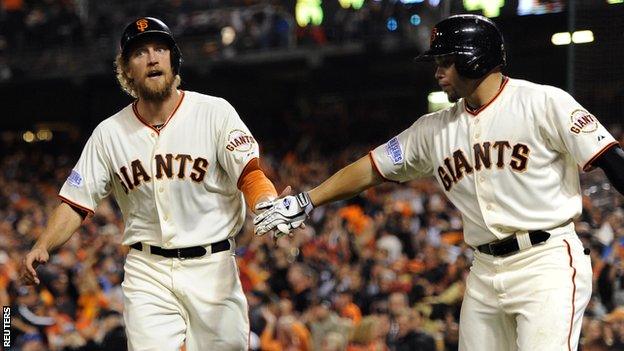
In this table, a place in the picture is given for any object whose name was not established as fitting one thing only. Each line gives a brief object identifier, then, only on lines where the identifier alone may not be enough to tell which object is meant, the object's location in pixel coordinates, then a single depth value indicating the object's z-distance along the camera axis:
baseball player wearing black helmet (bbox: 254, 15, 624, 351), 8.35
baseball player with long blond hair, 9.68
